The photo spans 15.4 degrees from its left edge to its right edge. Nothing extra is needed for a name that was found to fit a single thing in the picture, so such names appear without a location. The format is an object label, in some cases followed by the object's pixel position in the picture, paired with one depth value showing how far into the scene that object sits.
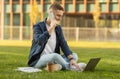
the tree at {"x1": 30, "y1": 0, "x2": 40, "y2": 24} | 59.84
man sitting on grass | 9.48
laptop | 9.62
